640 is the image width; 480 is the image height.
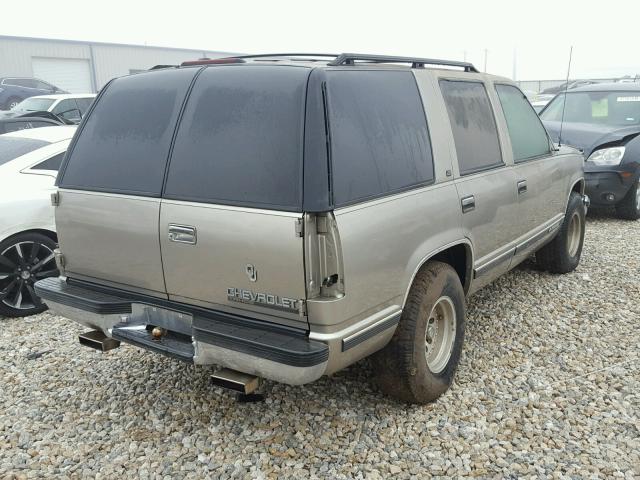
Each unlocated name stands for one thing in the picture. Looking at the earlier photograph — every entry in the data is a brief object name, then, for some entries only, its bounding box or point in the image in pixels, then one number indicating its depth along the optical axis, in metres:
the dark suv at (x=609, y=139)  8.12
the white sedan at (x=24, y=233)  4.87
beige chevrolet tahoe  2.68
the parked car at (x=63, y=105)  12.68
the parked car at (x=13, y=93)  19.89
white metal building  35.19
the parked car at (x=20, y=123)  7.77
